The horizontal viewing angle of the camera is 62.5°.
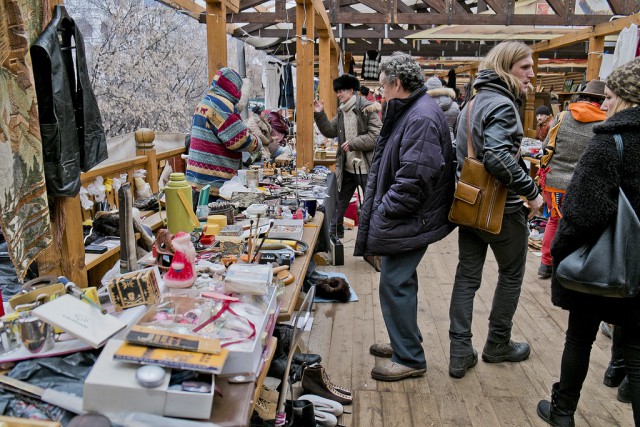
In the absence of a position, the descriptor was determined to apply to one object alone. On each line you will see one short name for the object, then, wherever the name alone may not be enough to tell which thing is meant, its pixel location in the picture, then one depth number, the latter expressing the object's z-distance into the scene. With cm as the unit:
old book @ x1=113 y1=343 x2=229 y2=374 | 124
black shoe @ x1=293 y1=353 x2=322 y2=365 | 287
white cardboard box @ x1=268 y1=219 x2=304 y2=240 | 281
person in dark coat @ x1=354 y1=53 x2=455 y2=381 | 265
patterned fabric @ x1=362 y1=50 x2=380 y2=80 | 1159
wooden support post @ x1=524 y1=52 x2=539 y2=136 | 1148
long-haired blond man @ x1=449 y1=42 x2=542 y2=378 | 268
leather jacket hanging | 172
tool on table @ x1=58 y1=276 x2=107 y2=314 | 153
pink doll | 186
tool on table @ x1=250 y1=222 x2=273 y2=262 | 229
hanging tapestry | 154
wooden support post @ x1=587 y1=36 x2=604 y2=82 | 701
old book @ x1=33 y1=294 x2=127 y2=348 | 137
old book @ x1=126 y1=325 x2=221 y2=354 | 129
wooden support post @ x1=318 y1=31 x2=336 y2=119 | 805
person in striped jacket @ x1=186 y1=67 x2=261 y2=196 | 372
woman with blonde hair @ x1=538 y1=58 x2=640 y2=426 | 202
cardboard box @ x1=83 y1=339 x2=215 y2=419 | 120
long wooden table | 124
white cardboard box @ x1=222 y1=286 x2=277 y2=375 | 135
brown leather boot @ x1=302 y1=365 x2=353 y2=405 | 267
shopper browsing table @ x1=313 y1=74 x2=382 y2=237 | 534
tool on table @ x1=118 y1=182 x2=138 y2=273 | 198
